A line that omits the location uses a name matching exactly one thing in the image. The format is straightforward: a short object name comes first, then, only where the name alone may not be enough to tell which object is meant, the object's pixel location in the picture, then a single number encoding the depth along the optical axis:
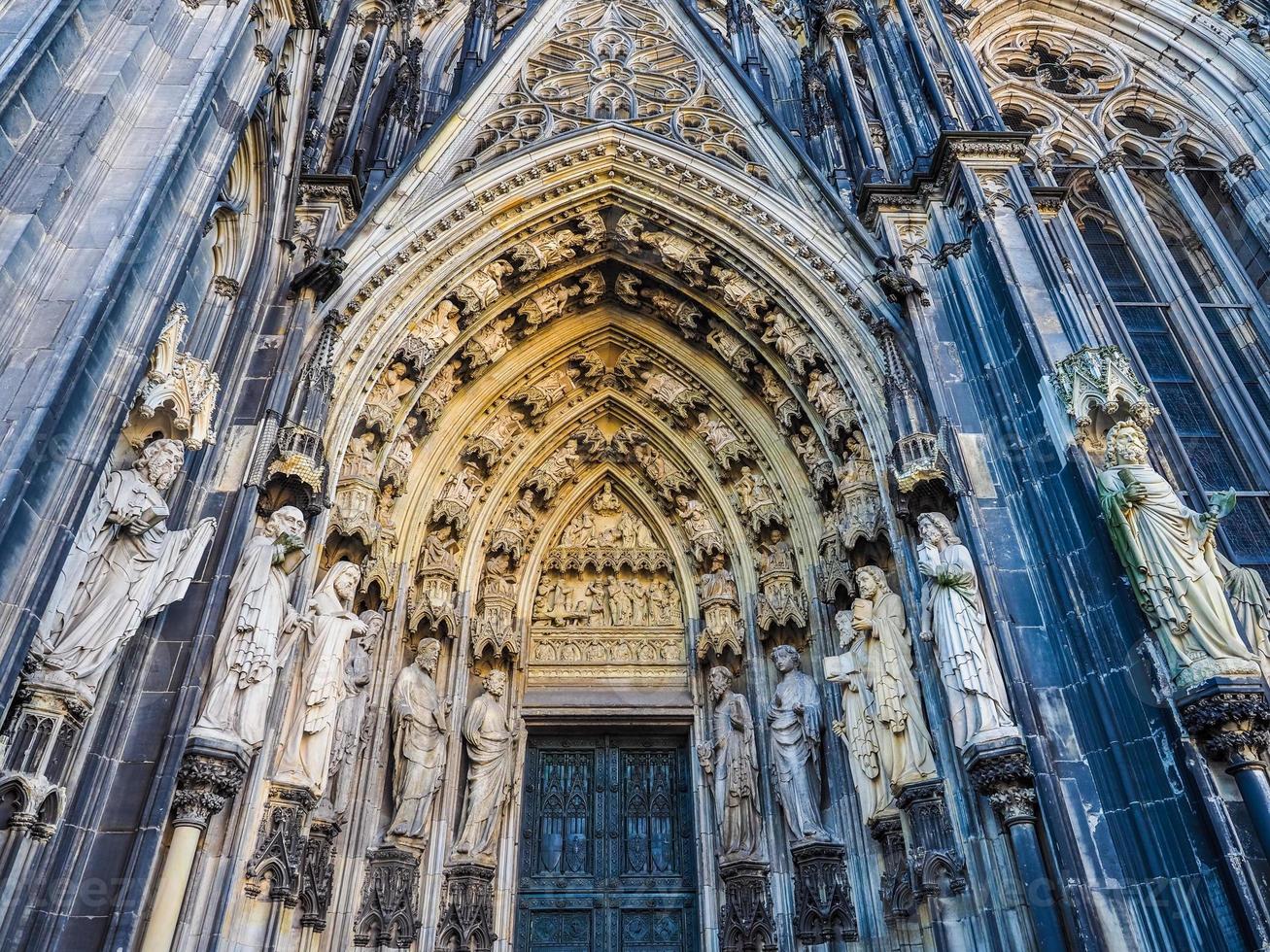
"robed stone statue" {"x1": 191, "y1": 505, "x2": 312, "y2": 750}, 5.80
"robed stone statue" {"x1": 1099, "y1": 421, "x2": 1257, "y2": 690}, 5.43
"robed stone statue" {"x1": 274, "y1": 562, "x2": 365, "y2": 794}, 6.34
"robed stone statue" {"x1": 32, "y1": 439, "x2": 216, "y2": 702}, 4.92
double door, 8.46
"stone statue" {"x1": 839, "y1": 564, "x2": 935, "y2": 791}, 6.75
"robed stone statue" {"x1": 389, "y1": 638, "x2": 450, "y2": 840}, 7.76
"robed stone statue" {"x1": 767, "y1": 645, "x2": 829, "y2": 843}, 7.87
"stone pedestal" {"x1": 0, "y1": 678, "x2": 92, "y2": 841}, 4.59
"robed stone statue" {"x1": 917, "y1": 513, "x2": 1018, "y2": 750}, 6.11
